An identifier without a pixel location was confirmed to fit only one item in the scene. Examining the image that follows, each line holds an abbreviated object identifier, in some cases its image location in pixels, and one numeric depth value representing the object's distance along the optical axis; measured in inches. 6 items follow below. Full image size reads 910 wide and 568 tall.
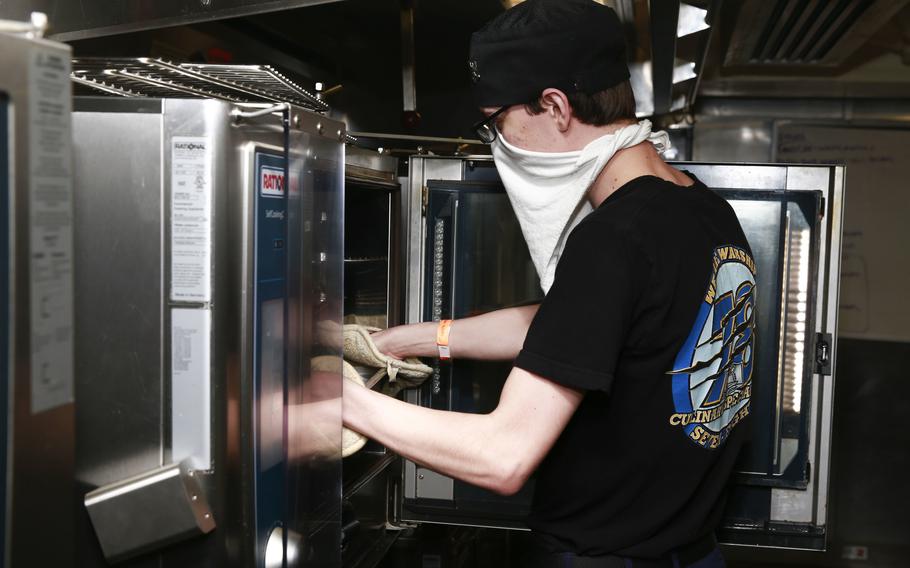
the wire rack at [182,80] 38.8
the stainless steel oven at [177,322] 36.1
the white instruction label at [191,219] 35.9
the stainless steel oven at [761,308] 67.1
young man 46.1
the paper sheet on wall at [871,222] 155.8
